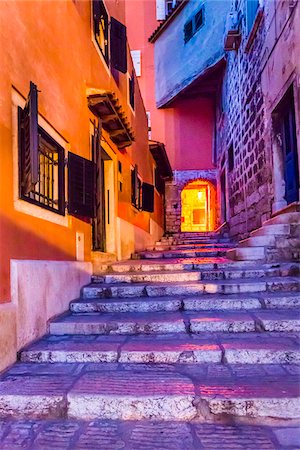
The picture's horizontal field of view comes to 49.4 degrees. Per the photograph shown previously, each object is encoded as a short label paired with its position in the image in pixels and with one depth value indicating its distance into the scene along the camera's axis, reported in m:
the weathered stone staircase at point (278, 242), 5.21
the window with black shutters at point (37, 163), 2.85
